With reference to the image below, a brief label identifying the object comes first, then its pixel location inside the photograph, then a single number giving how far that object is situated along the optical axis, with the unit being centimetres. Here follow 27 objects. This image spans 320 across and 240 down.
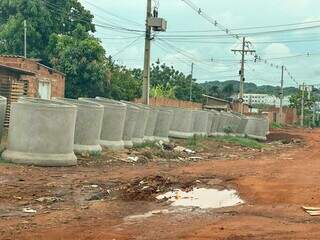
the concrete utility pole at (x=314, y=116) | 9694
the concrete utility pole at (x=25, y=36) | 3412
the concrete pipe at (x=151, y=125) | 2173
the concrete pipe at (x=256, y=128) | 3794
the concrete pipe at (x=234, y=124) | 3547
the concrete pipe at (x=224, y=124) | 3362
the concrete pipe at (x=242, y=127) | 3660
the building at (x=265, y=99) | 11786
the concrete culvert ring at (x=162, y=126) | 2300
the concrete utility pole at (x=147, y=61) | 2691
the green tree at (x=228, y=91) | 8861
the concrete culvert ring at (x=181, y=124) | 2702
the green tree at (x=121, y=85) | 3712
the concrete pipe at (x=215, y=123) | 3227
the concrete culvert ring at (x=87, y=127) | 1561
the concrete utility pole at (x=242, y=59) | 5527
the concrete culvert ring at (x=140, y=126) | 2011
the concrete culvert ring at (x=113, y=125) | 1762
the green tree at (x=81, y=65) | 3416
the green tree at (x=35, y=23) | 3662
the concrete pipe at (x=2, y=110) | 1407
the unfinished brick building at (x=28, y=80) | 2388
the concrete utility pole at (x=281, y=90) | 7769
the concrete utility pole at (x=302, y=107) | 8875
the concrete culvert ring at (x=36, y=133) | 1349
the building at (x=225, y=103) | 6407
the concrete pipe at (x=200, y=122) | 2898
